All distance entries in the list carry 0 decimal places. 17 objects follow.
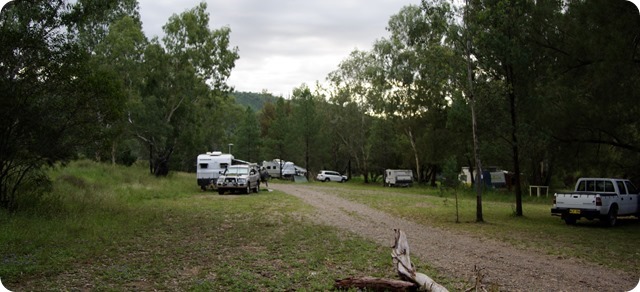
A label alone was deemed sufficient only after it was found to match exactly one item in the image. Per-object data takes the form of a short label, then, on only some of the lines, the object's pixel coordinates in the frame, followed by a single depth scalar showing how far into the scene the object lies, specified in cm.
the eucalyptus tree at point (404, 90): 4022
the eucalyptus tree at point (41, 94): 1176
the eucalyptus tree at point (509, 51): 1620
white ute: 1564
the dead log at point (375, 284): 671
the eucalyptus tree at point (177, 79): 3581
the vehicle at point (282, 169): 5928
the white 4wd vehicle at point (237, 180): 2850
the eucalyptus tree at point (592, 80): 1152
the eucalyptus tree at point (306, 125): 5372
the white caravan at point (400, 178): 4575
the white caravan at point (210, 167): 3241
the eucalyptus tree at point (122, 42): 3494
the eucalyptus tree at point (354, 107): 5250
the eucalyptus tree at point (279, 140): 5762
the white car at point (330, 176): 5638
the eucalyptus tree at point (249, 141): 6347
